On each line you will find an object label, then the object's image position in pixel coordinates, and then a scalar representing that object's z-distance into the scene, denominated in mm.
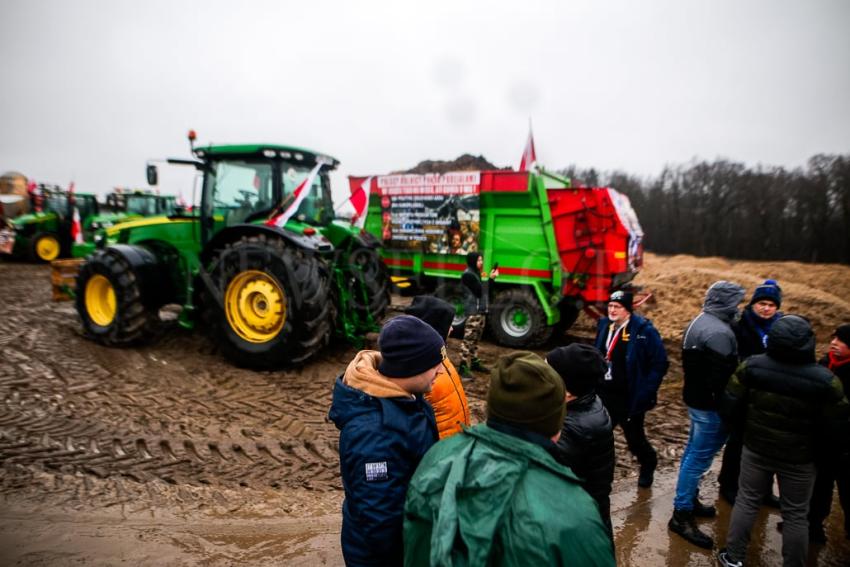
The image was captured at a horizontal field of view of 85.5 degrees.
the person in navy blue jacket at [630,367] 2979
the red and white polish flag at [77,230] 10750
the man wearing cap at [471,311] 5359
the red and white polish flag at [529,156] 7723
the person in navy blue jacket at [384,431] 1428
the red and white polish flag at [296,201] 5367
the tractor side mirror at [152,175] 5746
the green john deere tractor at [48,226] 12461
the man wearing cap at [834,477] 2703
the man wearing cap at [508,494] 1065
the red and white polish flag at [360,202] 7733
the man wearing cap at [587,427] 1831
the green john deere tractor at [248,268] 4977
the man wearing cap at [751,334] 3068
